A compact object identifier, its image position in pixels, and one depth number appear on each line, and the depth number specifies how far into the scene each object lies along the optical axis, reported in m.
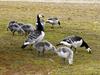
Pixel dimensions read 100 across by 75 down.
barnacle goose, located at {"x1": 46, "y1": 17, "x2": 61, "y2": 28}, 26.27
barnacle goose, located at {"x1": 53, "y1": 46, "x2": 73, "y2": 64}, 16.58
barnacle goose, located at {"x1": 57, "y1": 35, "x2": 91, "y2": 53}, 18.09
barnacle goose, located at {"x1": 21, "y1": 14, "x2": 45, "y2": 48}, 18.28
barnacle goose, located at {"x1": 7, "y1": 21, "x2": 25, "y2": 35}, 22.48
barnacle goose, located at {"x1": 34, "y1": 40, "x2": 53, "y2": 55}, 17.58
